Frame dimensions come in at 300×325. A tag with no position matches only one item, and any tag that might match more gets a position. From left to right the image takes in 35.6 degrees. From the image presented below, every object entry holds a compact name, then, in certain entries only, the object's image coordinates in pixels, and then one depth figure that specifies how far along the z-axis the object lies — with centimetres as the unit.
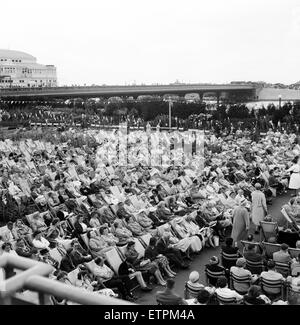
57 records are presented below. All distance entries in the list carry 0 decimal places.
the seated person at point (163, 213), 1123
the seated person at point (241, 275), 712
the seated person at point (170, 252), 901
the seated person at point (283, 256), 762
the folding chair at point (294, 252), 785
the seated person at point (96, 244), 886
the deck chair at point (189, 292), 681
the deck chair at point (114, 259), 822
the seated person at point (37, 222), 1009
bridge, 7931
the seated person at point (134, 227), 1020
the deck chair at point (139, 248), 898
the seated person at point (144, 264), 834
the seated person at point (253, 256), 770
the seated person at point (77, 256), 832
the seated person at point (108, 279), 770
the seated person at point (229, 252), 804
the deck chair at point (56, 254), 834
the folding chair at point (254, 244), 807
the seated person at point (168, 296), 609
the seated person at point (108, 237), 919
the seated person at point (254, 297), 594
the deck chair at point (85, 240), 913
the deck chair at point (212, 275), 741
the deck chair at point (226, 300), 634
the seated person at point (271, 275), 693
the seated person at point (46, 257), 805
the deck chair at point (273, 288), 691
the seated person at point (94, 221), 1009
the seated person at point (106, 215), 1091
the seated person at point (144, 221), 1066
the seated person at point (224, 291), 639
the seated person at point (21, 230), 923
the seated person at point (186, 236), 972
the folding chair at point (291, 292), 667
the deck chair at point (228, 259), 803
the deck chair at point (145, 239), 926
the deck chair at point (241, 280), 711
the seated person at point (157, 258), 861
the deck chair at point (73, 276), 727
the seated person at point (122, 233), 953
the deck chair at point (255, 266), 770
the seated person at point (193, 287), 680
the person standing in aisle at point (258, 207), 1050
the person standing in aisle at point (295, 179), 1334
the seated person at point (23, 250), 799
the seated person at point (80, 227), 963
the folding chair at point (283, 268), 762
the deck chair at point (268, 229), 946
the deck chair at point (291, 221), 993
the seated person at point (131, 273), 796
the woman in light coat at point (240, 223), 969
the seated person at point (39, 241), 877
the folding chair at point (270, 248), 830
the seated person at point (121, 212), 1096
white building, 14450
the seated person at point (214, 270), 743
